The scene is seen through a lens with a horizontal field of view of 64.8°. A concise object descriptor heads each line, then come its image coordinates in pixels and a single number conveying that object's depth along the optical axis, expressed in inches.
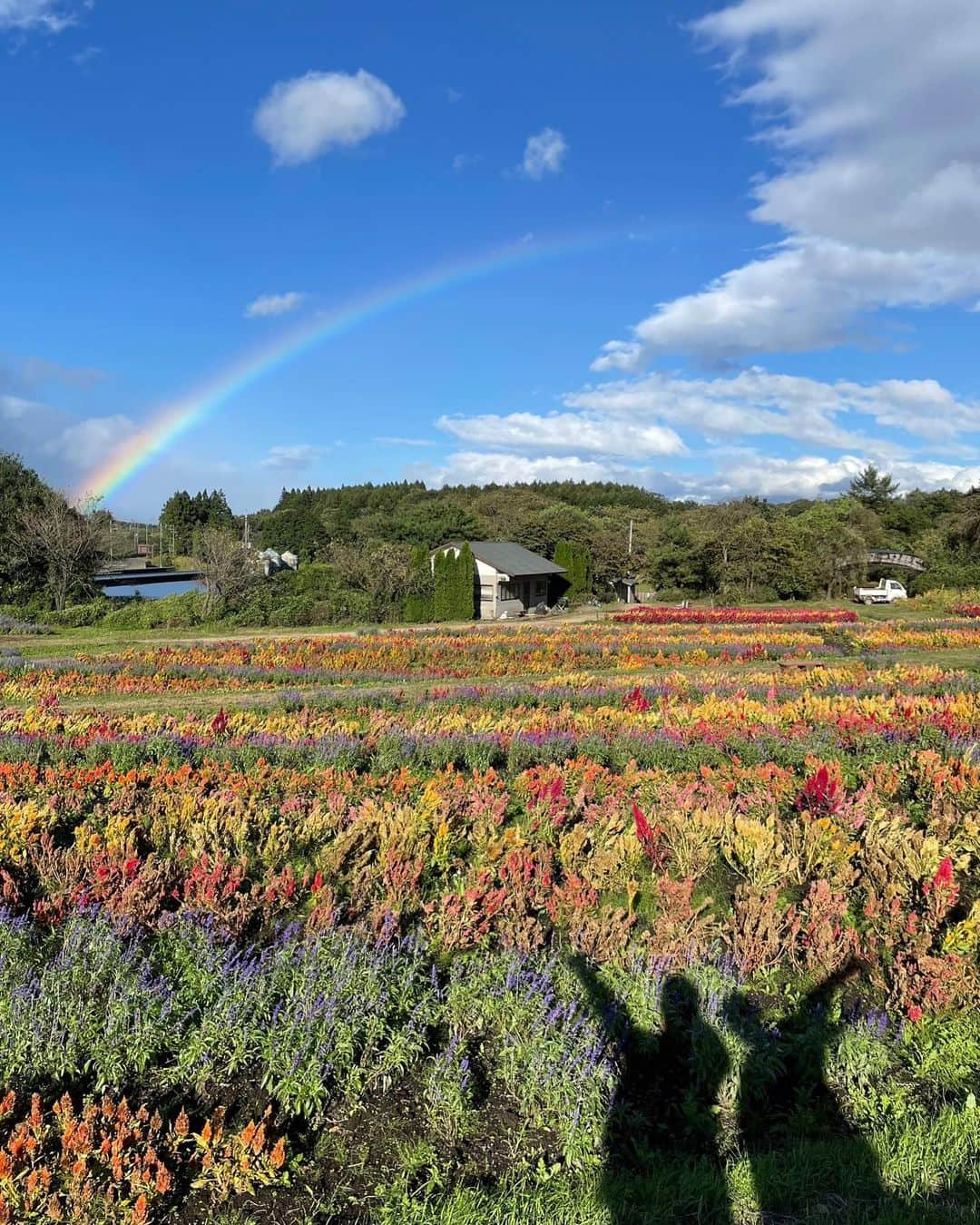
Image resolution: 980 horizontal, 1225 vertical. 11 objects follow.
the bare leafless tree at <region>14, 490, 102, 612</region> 1579.7
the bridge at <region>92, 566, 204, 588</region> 2415.1
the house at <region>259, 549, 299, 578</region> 2765.0
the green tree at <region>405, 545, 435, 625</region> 1517.0
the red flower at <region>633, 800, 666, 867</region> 227.6
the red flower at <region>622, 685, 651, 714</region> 463.5
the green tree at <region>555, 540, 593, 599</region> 2127.2
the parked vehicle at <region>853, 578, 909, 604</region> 1760.6
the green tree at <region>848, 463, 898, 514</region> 3051.2
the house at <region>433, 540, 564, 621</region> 1822.1
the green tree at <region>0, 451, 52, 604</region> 1585.9
